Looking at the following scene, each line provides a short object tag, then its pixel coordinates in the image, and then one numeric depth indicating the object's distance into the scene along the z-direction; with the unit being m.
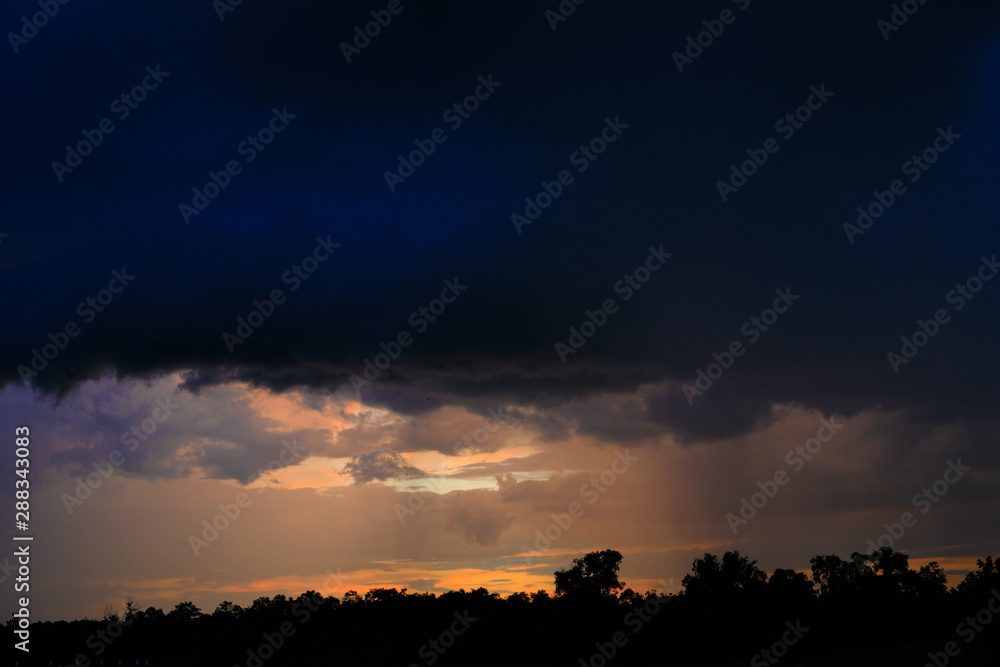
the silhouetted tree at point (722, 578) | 148.07
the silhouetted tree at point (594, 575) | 155.25
